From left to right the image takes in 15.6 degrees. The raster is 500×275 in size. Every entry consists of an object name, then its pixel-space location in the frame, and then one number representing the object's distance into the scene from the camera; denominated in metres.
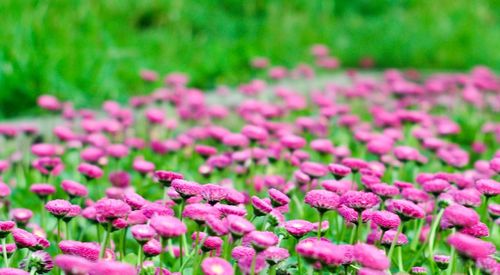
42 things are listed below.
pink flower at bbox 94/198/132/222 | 1.60
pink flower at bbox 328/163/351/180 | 1.85
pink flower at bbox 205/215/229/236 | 1.57
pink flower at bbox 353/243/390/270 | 1.52
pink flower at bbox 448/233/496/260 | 1.55
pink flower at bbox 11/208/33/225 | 1.85
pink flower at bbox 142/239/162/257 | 1.67
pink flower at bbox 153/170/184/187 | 1.72
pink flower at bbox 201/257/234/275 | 1.52
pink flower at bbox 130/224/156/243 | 1.61
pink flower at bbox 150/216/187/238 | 1.55
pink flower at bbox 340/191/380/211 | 1.69
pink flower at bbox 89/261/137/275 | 1.48
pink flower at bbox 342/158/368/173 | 1.93
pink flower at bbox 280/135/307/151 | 2.08
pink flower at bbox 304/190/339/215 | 1.69
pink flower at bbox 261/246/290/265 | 1.62
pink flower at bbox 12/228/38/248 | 1.64
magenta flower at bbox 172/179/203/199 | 1.66
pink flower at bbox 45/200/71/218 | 1.69
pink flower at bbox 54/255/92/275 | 1.48
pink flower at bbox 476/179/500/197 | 1.75
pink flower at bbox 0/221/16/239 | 1.66
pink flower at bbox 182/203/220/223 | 1.62
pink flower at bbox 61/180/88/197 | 1.86
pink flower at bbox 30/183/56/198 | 1.90
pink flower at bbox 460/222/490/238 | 1.65
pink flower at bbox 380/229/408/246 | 1.73
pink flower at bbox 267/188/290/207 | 1.72
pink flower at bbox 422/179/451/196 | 1.84
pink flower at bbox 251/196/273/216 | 1.67
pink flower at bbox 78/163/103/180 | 1.93
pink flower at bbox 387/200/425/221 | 1.69
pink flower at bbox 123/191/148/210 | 1.66
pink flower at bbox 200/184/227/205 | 1.67
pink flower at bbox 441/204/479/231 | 1.61
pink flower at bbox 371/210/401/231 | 1.67
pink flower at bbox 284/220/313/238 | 1.66
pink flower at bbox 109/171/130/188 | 2.15
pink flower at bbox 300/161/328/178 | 1.93
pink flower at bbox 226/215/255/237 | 1.56
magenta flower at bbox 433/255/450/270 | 1.71
